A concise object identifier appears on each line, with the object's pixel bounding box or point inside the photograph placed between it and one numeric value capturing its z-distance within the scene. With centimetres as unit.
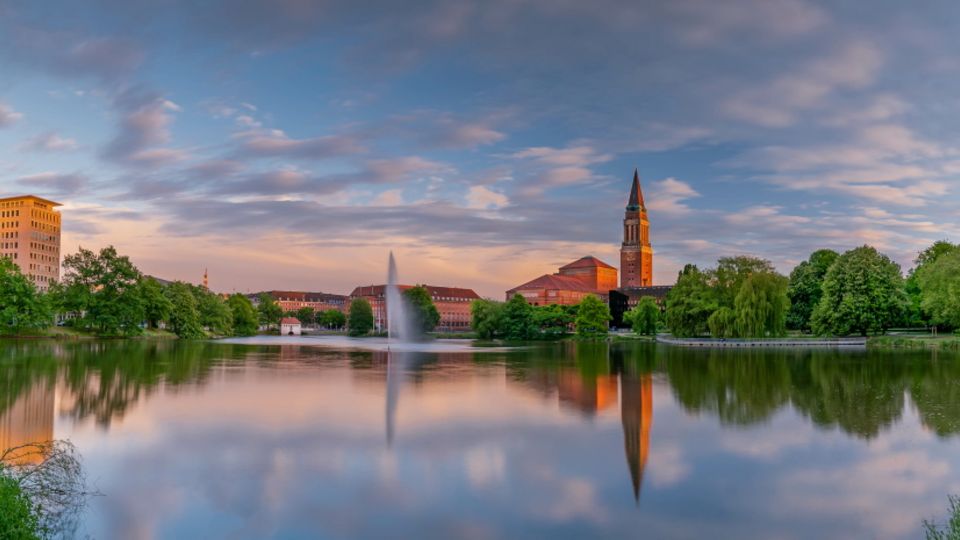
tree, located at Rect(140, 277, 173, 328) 8012
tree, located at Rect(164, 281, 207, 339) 8469
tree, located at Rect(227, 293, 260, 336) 11380
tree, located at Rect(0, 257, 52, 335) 5897
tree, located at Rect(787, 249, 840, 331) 7869
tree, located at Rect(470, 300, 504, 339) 10169
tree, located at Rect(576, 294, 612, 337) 9769
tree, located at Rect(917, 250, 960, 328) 5935
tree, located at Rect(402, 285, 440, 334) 11262
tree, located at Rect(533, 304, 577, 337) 10696
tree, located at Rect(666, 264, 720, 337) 6906
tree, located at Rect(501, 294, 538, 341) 10050
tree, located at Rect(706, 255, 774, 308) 6812
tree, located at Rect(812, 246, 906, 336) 6531
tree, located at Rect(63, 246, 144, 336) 7475
